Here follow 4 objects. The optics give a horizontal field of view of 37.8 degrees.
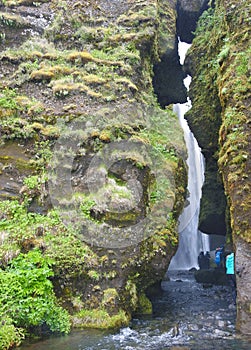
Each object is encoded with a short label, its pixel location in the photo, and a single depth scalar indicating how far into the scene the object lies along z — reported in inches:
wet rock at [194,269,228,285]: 752.3
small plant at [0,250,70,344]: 299.7
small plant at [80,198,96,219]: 401.1
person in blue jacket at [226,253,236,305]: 494.2
